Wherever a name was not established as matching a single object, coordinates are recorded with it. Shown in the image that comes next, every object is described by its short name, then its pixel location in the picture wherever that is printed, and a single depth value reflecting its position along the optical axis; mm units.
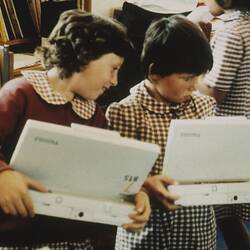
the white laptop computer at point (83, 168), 1706
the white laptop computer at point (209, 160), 1900
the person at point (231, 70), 2325
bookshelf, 3128
